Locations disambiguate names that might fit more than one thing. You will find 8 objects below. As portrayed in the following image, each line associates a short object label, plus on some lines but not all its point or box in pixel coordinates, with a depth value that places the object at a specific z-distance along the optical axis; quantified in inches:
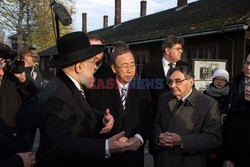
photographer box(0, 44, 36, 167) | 66.0
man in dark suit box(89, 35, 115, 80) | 100.7
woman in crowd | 115.5
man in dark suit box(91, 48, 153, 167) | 82.6
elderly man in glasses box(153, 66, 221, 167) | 74.3
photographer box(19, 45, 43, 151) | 88.2
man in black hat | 53.4
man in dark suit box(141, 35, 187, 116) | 112.7
